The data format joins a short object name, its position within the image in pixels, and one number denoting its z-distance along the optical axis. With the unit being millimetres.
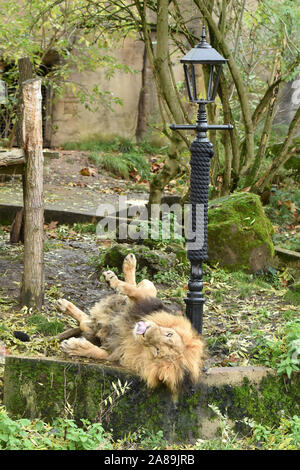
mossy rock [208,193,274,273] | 8430
